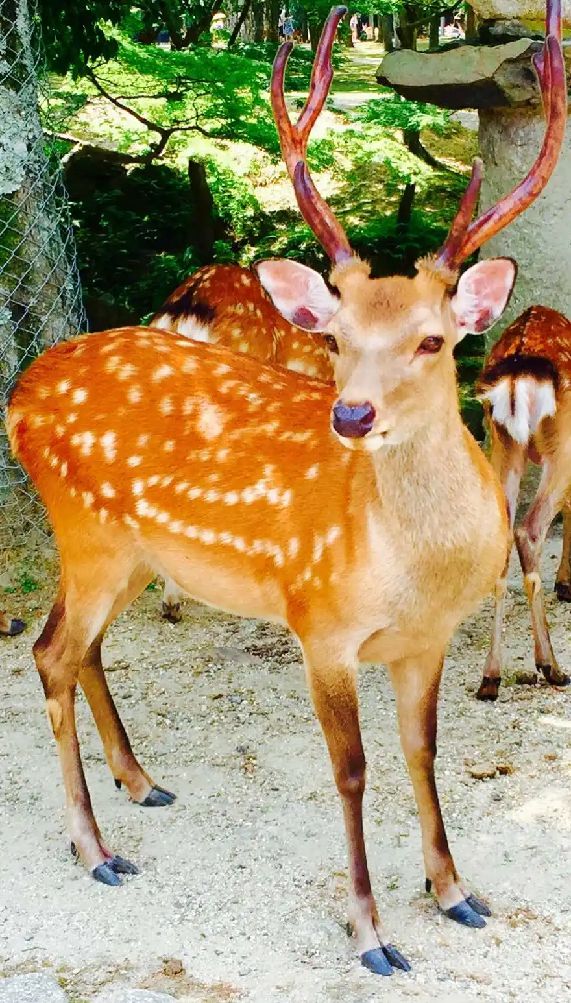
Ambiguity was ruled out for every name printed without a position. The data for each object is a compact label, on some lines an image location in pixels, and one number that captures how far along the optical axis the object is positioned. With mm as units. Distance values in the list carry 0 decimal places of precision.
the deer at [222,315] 5547
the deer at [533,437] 4781
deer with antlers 2951
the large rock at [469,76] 5625
